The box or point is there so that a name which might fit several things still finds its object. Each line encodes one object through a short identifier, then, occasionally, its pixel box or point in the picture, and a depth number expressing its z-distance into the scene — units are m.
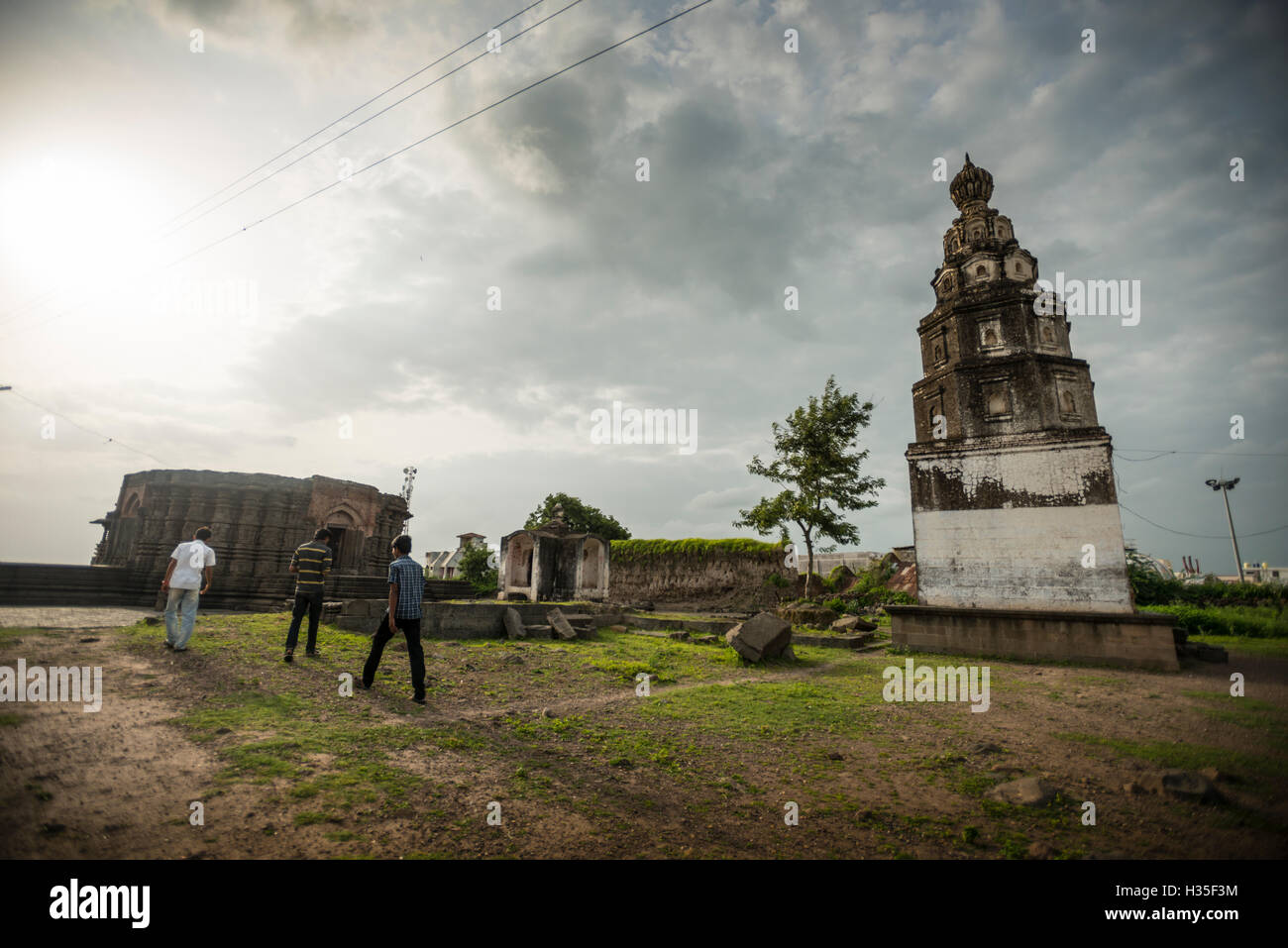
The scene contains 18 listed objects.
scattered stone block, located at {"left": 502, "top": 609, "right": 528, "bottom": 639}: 11.84
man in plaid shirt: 6.13
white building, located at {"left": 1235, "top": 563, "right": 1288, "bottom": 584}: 47.98
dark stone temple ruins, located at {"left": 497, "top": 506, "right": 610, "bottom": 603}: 20.86
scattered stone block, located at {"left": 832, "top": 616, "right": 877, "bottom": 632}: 14.23
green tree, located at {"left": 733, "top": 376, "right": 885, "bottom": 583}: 21.28
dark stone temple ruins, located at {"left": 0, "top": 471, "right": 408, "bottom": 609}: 18.25
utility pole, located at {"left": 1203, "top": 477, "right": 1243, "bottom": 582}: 32.75
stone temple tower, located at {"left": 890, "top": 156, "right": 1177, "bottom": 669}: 10.80
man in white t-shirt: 7.64
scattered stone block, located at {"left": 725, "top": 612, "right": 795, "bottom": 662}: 9.88
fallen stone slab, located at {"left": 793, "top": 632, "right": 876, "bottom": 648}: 12.43
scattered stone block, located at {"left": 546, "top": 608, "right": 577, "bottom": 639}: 12.16
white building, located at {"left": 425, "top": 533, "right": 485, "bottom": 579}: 53.62
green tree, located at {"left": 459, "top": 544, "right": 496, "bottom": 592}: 29.78
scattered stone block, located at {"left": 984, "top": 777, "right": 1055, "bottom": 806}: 3.70
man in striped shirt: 7.89
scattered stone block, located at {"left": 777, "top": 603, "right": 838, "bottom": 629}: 16.38
